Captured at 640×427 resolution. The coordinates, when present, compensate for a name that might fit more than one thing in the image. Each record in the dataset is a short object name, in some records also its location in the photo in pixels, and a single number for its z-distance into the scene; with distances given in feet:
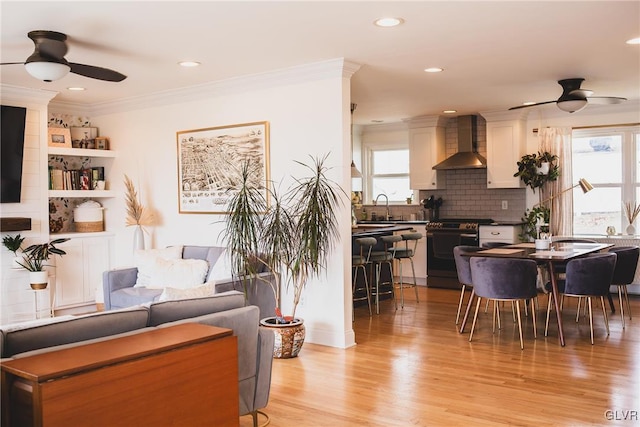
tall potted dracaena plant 16.66
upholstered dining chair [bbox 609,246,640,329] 20.58
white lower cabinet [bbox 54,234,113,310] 23.15
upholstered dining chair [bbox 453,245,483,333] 19.89
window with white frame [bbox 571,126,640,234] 26.68
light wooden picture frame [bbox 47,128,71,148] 23.53
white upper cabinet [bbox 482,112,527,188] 27.91
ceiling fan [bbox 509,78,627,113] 19.89
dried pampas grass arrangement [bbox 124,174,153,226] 23.17
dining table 17.85
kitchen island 22.65
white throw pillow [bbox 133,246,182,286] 19.61
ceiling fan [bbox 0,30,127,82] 13.64
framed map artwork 19.72
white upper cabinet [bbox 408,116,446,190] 30.14
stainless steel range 28.09
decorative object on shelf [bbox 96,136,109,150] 24.67
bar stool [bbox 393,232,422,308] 24.13
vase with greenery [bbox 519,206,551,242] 27.50
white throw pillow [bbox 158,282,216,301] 13.30
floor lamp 27.53
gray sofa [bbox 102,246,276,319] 17.60
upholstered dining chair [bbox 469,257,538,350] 17.47
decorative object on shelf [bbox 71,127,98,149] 24.63
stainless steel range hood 29.07
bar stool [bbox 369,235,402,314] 22.70
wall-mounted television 20.88
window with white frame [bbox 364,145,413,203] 33.24
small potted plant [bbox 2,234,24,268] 20.83
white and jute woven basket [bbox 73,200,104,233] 24.53
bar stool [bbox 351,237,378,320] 21.65
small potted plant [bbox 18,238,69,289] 20.80
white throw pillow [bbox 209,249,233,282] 18.23
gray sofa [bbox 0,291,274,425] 8.62
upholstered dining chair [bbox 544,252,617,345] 17.87
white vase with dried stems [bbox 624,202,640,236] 26.45
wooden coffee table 7.38
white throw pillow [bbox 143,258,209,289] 19.03
